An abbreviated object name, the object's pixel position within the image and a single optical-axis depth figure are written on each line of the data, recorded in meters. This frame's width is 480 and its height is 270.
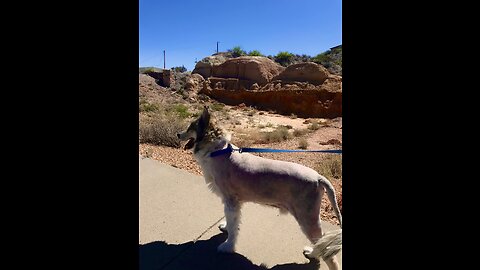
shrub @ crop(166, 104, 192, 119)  18.75
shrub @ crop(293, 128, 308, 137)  15.05
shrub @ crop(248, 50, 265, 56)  44.19
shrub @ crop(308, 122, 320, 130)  17.47
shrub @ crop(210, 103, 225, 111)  24.33
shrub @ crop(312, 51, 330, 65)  37.53
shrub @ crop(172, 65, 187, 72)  55.39
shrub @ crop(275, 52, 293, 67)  41.44
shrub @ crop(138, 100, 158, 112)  20.11
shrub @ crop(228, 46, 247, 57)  48.00
